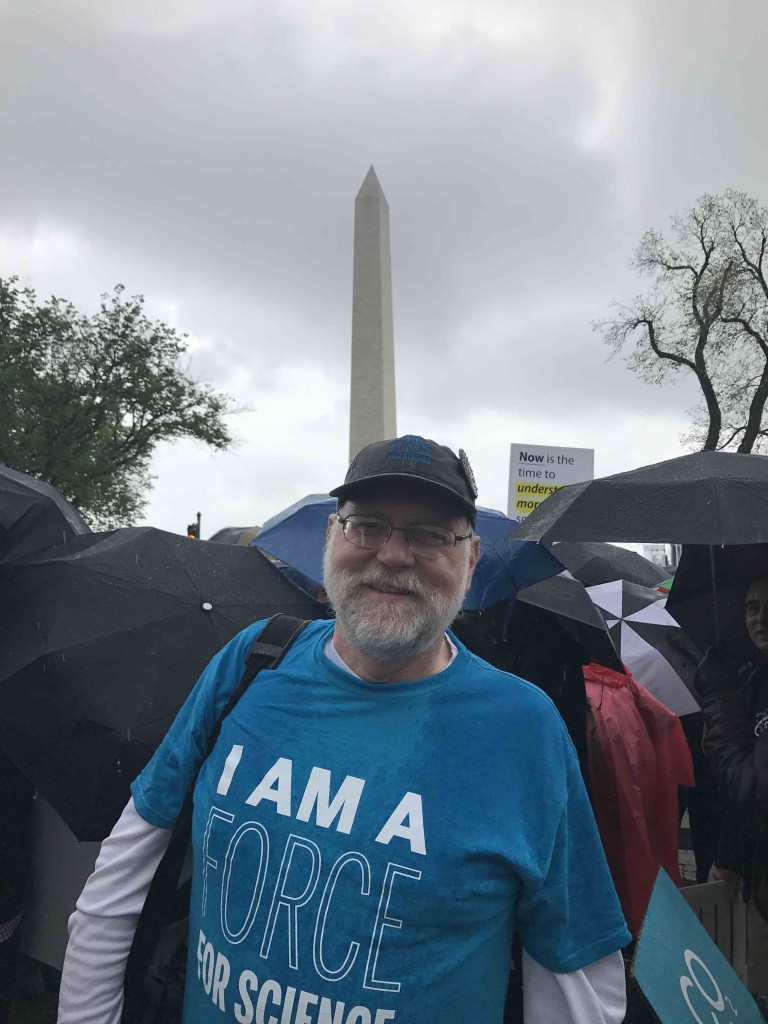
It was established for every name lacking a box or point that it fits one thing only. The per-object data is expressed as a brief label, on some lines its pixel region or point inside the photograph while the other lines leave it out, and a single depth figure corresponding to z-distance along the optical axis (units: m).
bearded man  1.39
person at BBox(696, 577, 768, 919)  2.41
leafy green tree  20.34
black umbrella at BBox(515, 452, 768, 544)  2.51
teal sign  1.63
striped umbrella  3.97
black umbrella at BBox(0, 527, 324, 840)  2.36
